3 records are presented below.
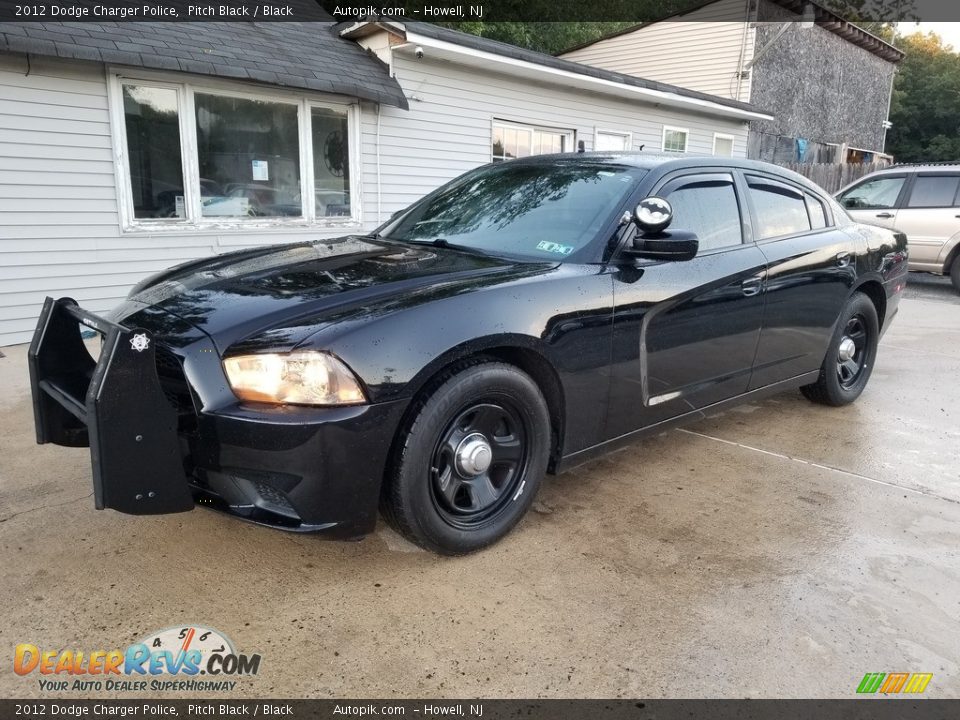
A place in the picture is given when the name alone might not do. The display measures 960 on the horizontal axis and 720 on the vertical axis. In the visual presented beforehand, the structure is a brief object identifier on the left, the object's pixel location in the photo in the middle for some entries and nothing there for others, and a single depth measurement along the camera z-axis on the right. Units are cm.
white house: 643
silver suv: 1070
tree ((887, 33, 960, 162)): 3281
